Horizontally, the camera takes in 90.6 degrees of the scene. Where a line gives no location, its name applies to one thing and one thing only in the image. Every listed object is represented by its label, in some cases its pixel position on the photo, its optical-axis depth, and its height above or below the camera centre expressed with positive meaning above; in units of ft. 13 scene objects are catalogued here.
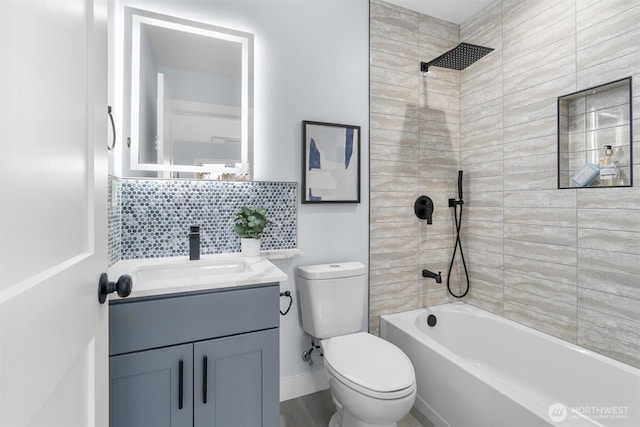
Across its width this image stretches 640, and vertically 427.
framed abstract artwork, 6.57 +1.08
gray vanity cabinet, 3.66 -1.82
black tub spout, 7.36 -1.46
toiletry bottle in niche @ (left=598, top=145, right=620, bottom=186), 5.31 +0.77
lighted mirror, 5.40 +2.08
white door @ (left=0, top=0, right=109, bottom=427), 1.25 +0.00
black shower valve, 7.63 +0.16
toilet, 4.43 -2.35
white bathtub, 4.60 -2.79
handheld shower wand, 7.92 -0.34
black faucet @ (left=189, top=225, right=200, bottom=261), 5.39 -0.50
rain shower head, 6.38 +3.37
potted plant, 5.75 -0.29
